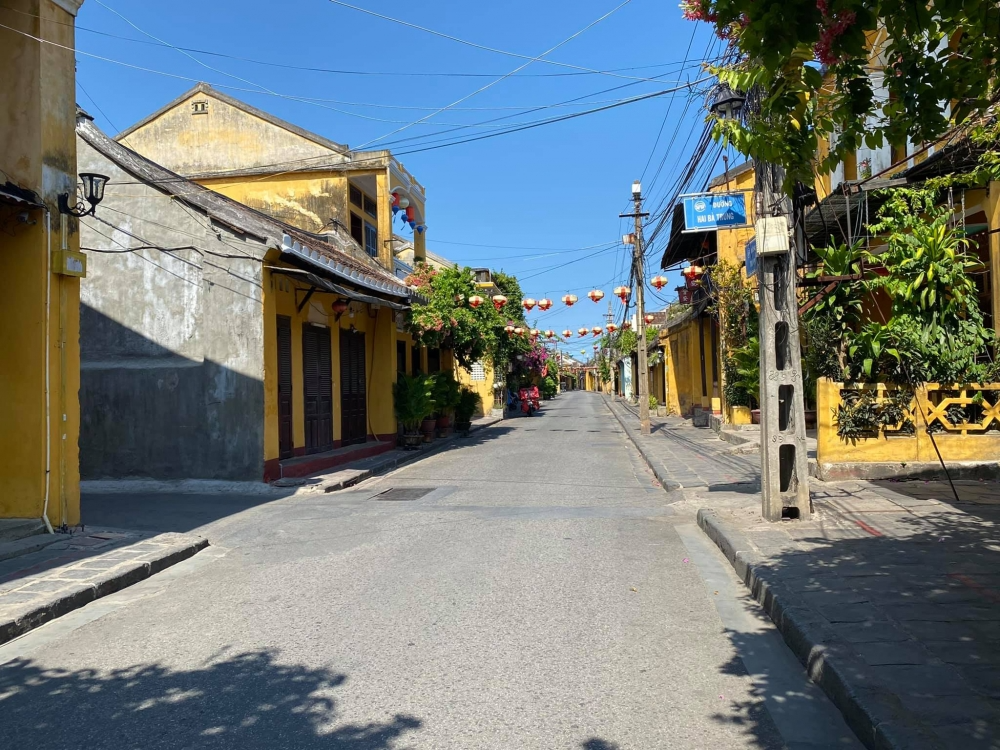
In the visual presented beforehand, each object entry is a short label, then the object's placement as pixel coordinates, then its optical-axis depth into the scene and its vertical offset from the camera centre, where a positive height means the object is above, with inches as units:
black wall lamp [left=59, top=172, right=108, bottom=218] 334.0 +94.8
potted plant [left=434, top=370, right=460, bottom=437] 813.9 +1.5
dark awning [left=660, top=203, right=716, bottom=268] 854.5 +182.2
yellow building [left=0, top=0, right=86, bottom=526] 324.2 +54.8
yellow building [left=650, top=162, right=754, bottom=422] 857.5 +92.1
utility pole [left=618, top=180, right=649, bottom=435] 952.9 +117.9
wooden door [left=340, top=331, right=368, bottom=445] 679.1 +10.5
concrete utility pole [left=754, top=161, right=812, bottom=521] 320.2 +8.0
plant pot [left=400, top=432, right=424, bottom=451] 753.6 -39.2
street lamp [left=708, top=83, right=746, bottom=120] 396.2 +153.3
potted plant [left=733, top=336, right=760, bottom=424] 715.4 +23.4
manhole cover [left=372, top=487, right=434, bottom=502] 463.2 -58.1
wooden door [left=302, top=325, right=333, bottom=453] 594.9 +12.3
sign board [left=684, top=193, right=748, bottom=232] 336.8 +79.7
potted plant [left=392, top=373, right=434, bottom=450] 749.9 -2.7
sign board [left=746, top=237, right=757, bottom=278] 328.3 +58.5
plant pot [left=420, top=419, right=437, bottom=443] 832.3 -30.8
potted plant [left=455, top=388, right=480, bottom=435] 980.4 -14.4
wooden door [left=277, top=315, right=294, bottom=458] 544.7 +11.0
